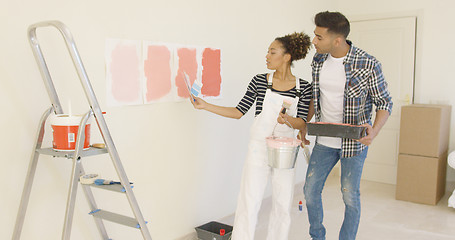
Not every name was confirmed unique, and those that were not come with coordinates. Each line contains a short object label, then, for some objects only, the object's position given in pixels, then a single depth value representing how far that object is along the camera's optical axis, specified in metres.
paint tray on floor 2.89
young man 2.38
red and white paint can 1.84
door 4.68
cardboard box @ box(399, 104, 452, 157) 4.05
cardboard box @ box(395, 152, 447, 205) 4.08
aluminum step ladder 1.77
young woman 2.59
